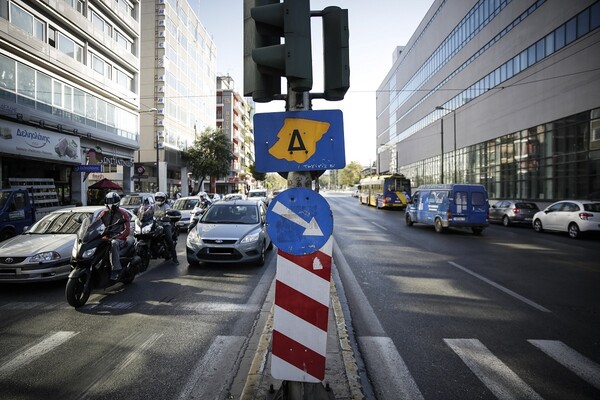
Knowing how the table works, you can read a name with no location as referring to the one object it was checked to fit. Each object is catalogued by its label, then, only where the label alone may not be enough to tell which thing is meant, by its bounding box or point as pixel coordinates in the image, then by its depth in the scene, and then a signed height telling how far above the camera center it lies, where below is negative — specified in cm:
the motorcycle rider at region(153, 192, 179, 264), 935 -67
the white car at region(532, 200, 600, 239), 1519 -114
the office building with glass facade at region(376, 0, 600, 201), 2270 +766
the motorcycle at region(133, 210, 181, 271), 858 -103
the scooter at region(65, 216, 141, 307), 569 -110
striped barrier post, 290 -90
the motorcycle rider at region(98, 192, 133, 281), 634 -59
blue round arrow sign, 284 -24
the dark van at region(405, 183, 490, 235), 1603 -68
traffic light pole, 287 -145
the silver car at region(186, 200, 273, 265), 850 -108
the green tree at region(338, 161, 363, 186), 16075 +798
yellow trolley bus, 3453 +2
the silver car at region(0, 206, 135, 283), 646 -104
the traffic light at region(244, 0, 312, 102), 278 +109
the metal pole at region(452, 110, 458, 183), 4116 +214
